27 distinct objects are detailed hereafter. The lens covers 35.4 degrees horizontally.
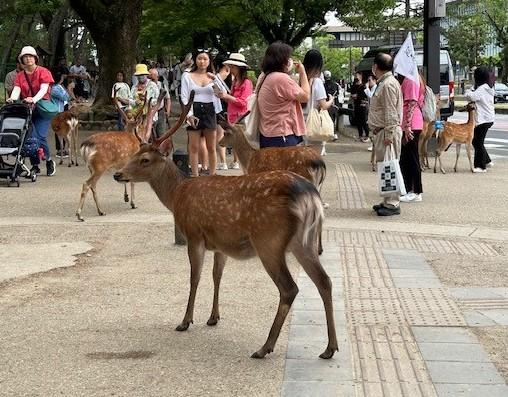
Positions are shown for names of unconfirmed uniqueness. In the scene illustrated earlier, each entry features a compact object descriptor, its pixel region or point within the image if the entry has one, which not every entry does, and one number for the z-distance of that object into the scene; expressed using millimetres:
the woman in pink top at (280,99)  7324
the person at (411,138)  10219
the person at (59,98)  14203
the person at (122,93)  14969
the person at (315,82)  8828
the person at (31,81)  11586
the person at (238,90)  11781
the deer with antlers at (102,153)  9242
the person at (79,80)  29436
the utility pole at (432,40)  16391
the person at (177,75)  30378
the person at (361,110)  19984
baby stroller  11812
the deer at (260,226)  4539
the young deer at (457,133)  13930
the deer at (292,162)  7000
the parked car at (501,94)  48156
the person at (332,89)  19872
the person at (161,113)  15273
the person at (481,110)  14234
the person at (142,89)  13945
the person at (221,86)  10906
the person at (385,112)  9125
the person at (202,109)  10961
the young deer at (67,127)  14438
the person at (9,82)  16375
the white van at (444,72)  23359
